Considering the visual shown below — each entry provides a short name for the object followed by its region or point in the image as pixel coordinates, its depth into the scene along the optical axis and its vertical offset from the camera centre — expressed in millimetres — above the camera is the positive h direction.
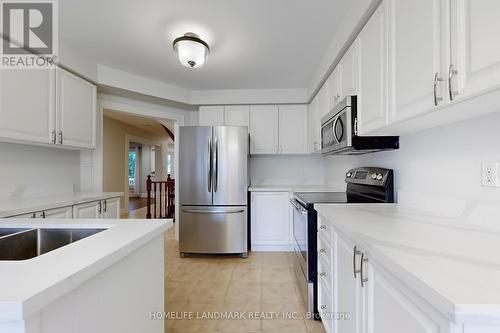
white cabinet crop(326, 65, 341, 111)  2270 +770
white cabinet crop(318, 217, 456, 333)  679 -501
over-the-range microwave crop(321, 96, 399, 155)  1784 +223
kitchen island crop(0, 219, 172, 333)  546 -334
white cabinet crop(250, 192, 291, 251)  3410 -695
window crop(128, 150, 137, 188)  9805 -16
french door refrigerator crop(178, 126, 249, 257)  3178 -288
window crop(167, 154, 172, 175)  11409 +150
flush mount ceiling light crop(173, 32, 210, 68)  2164 +1059
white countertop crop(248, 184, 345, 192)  3228 -292
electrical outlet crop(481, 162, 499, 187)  1063 -30
